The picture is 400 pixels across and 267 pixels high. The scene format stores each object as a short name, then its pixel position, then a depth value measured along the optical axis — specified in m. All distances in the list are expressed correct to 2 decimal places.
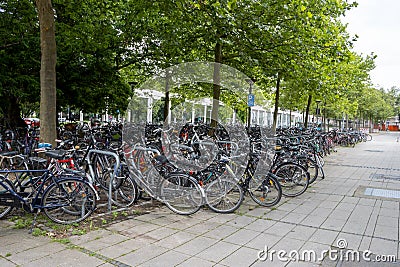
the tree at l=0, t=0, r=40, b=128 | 8.41
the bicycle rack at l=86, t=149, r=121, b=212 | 4.54
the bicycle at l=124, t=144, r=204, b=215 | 4.61
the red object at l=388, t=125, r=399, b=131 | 54.72
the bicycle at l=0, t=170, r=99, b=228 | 3.87
